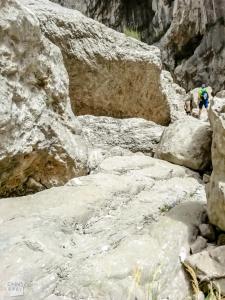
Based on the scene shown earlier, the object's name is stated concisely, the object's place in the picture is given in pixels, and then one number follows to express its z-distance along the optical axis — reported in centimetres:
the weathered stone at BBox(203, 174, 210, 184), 481
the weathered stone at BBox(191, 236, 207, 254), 302
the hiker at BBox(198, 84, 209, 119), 1127
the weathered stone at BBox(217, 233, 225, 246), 306
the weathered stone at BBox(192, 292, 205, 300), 264
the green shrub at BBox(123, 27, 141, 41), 933
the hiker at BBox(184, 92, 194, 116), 1178
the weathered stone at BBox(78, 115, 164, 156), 592
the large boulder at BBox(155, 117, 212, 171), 516
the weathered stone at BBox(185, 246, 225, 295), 265
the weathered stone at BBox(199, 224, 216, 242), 319
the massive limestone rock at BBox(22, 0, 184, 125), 624
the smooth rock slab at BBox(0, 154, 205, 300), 256
